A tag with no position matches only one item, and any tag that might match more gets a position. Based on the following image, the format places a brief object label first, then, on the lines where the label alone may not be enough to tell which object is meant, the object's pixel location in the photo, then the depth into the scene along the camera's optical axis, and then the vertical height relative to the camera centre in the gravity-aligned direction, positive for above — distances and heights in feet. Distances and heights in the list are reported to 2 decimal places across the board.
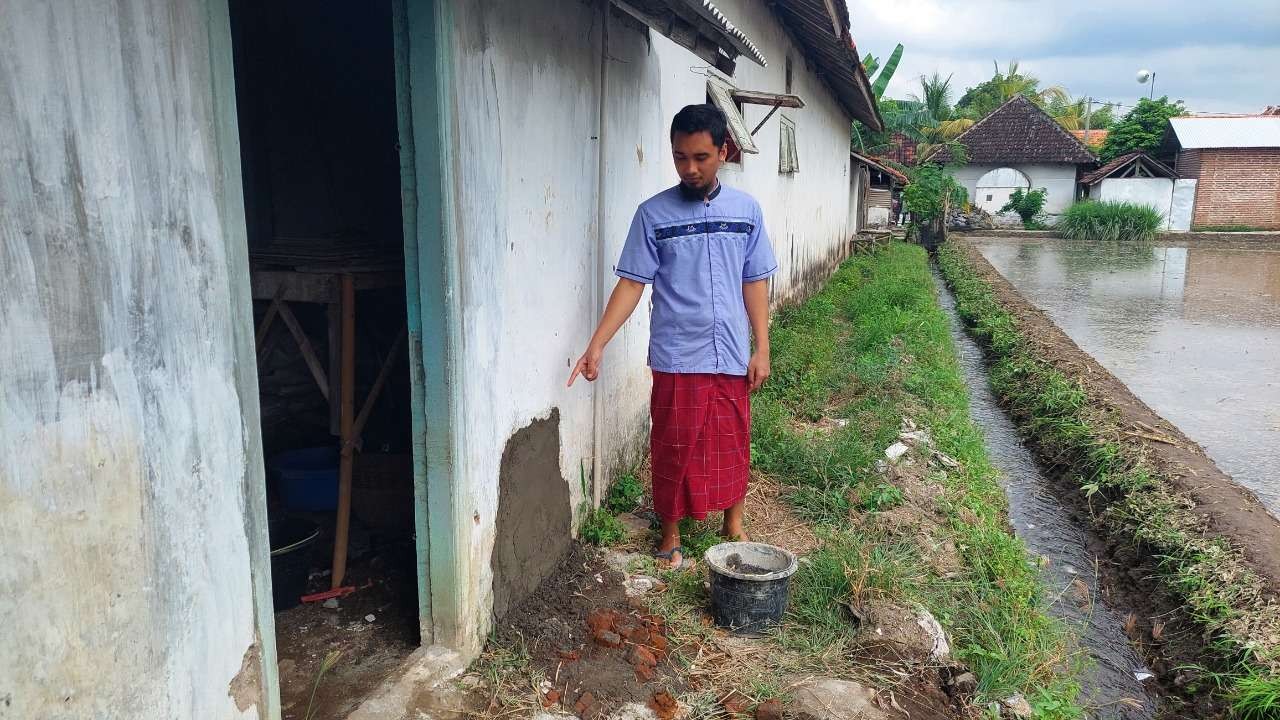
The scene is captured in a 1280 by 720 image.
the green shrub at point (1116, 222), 94.02 -0.47
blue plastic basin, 12.07 -3.81
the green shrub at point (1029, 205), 104.88 +1.47
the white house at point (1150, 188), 103.65 +3.58
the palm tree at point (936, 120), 111.24 +14.07
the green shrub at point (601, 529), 12.12 -4.48
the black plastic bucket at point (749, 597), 9.90 -4.42
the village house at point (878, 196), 87.40 +2.29
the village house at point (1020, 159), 107.34 +7.28
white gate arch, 110.42 +3.87
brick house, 101.55 +5.33
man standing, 10.75 -1.30
